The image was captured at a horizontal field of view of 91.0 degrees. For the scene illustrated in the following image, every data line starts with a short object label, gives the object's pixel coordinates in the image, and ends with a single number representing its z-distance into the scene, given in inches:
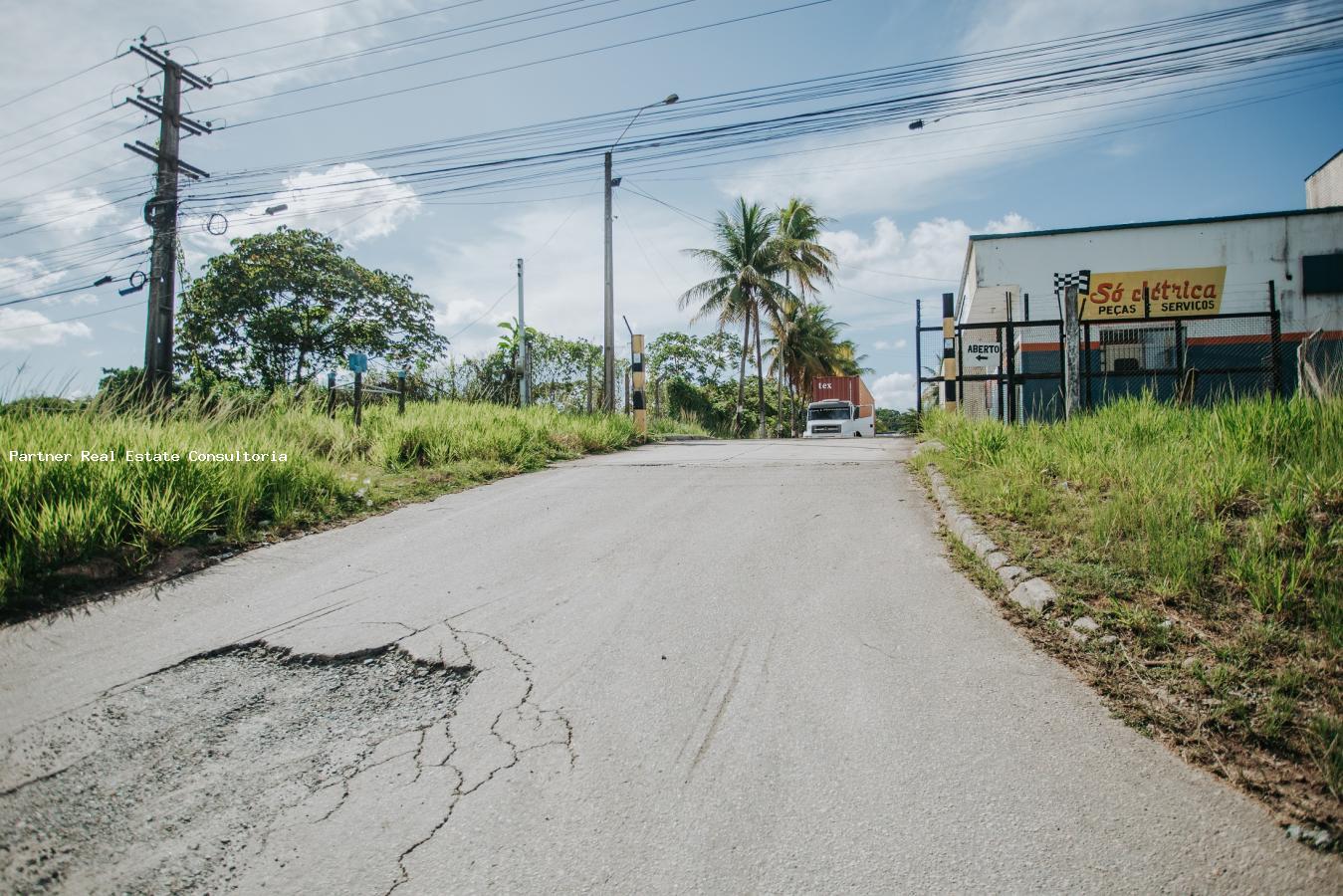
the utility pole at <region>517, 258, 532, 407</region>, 794.2
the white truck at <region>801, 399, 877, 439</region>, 895.1
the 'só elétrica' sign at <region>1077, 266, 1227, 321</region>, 607.2
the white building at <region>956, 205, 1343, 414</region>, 578.2
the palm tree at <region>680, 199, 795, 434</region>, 1185.4
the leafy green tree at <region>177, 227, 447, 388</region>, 1003.9
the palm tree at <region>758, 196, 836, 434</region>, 1182.3
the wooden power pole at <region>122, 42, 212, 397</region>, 618.5
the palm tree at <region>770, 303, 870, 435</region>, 1428.4
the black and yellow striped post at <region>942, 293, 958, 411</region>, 416.6
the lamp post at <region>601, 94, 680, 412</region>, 608.7
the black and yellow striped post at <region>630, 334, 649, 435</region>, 562.6
